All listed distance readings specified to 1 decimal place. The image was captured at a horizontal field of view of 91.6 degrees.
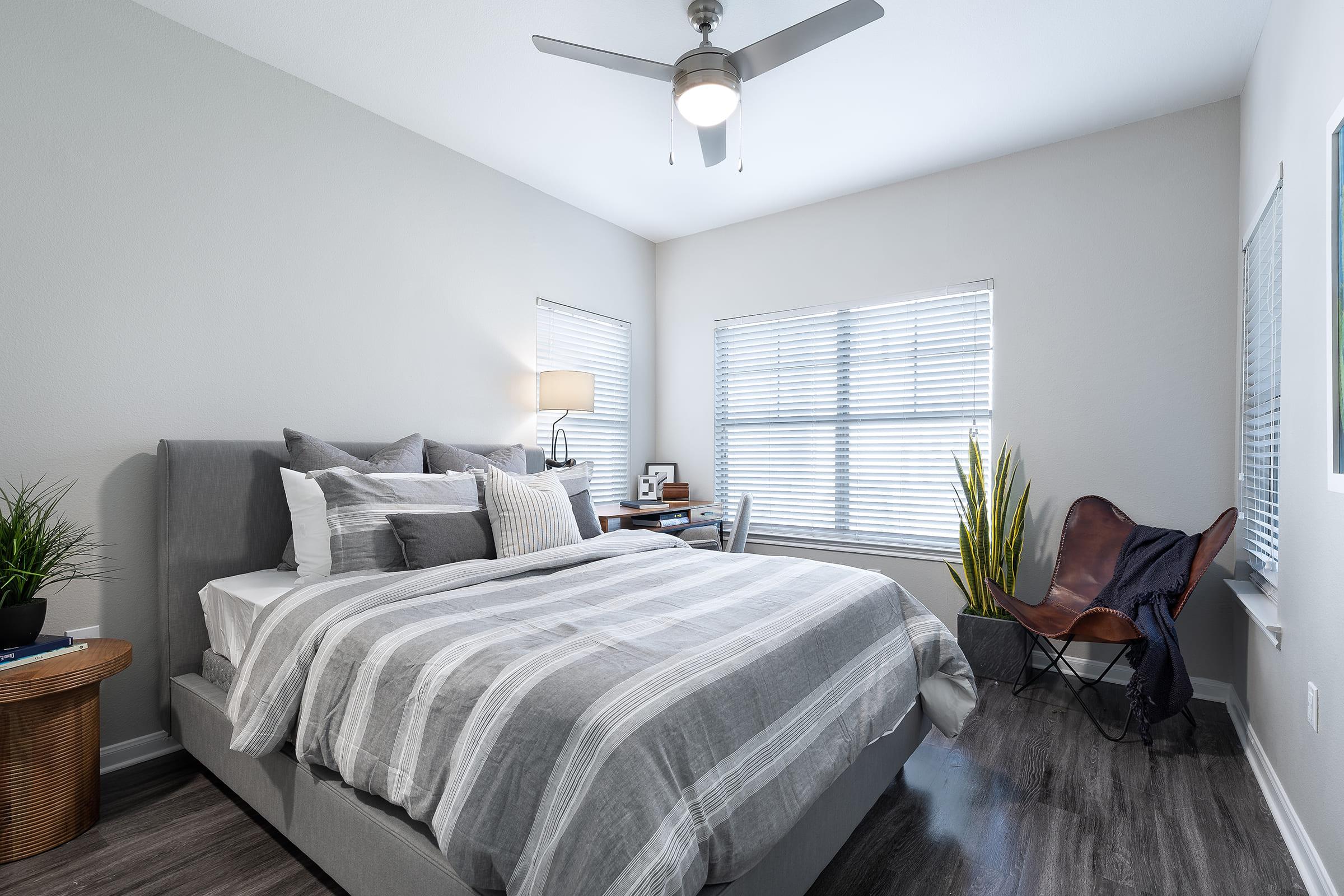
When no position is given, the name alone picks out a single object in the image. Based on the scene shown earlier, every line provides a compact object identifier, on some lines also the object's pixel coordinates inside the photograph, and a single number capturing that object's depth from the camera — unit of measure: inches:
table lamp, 145.9
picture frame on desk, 190.2
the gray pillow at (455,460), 119.4
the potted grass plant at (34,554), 73.2
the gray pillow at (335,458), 100.8
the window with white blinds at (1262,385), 93.7
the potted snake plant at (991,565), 127.3
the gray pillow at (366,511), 90.1
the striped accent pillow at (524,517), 98.7
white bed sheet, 85.0
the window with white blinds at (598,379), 161.9
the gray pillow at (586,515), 121.3
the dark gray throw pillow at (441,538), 90.6
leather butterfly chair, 114.3
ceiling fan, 81.7
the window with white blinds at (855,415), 148.9
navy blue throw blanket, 97.3
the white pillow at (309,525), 92.5
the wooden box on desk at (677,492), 181.8
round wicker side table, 70.1
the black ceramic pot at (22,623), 72.2
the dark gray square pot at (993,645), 126.3
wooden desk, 149.7
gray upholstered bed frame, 56.8
